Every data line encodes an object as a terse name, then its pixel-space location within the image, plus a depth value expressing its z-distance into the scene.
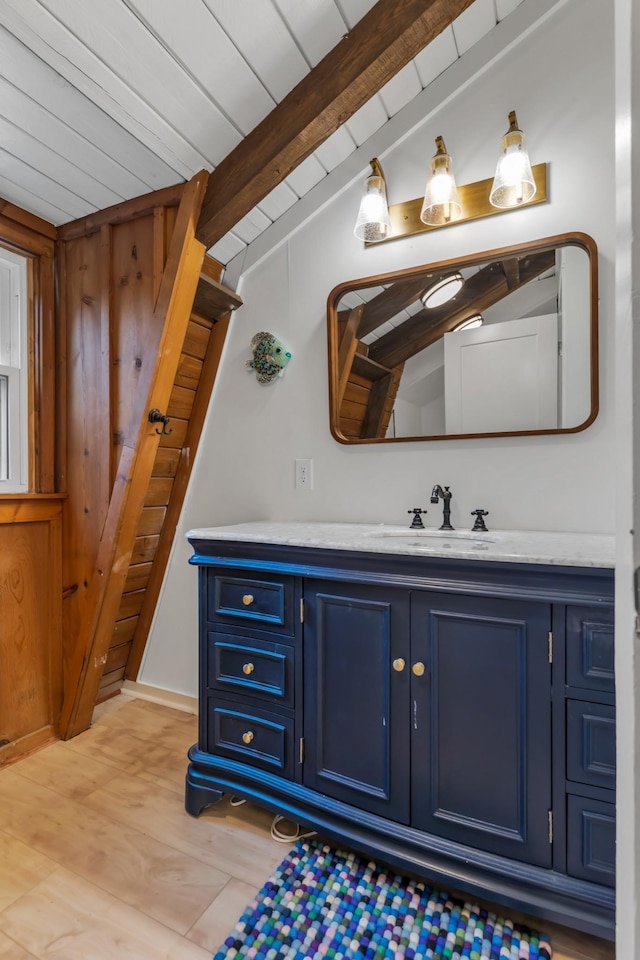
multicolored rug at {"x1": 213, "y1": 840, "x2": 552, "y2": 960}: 1.06
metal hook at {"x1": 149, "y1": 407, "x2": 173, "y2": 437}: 1.82
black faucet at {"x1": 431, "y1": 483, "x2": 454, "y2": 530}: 1.63
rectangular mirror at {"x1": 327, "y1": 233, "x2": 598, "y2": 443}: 1.48
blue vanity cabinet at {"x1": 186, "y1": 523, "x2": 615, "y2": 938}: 1.04
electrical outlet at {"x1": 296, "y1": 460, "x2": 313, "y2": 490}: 1.93
